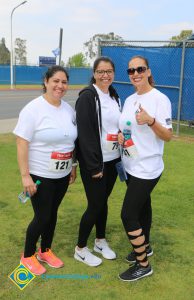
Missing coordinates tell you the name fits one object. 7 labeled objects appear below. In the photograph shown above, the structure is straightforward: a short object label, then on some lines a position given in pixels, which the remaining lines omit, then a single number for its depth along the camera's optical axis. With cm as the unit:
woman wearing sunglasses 303
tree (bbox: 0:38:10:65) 6488
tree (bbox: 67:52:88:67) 6062
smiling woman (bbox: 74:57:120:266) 312
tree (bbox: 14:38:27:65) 6216
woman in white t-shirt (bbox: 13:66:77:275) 296
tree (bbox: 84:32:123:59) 4932
